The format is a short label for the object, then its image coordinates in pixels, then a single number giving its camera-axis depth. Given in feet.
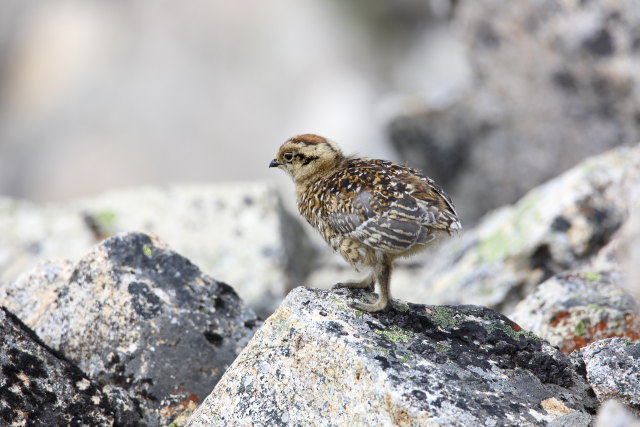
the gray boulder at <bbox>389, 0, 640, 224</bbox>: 79.56
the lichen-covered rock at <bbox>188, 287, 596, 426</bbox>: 34.81
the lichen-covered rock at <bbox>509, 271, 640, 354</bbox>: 48.57
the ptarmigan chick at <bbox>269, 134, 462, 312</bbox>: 43.50
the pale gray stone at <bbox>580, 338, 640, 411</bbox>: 36.99
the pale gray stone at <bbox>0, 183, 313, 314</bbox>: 76.23
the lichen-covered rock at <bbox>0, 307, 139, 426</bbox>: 38.42
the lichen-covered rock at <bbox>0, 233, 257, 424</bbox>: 45.14
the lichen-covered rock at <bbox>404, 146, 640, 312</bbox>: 63.41
